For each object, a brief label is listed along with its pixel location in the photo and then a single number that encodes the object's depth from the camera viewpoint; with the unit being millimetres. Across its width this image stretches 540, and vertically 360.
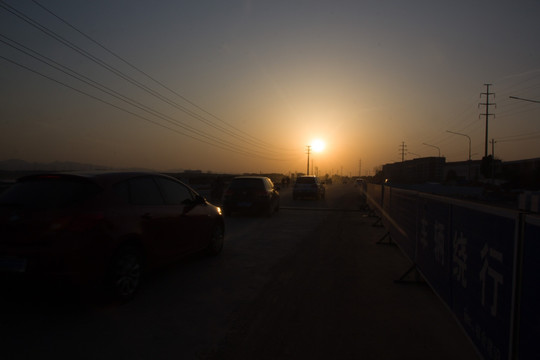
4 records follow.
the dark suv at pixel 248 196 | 14922
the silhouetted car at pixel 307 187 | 27141
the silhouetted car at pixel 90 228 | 3928
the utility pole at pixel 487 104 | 51688
